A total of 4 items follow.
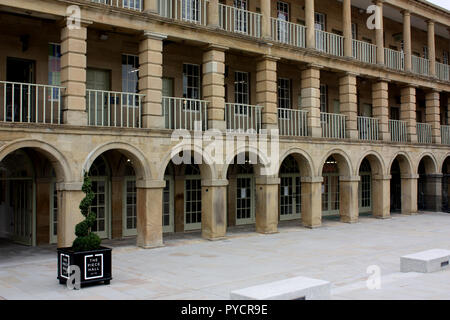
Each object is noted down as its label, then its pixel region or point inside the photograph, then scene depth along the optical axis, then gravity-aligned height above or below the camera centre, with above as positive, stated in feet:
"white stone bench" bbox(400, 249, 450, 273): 38.99 -6.94
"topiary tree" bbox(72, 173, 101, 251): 35.91 -4.07
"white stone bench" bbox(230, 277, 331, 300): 25.87 -6.23
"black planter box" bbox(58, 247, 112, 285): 34.81 -6.04
